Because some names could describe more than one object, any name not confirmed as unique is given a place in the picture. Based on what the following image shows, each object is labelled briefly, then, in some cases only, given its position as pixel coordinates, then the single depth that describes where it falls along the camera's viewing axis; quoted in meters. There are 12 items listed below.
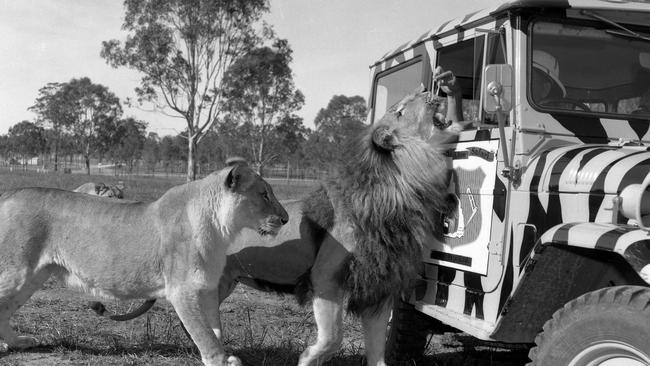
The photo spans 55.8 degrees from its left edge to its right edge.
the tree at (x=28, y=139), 74.50
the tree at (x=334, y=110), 47.25
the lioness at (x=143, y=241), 4.24
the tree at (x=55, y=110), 63.03
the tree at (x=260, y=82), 34.66
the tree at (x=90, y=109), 62.66
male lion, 3.96
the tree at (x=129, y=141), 67.12
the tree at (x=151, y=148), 82.94
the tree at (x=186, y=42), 32.56
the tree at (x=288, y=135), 47.32
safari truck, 2.69
